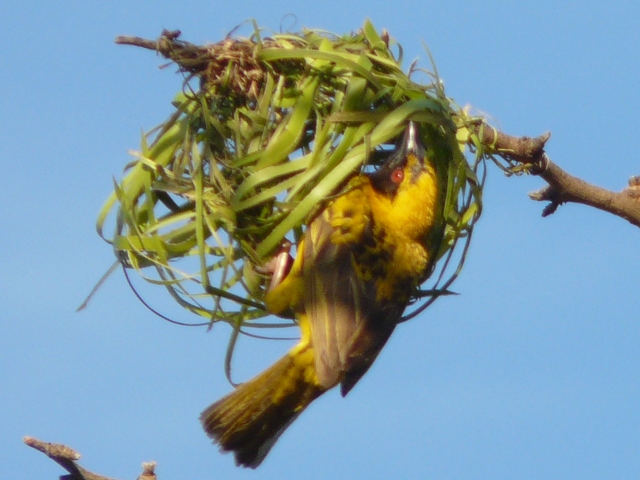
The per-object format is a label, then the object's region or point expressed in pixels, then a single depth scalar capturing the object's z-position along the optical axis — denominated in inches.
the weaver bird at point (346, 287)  214.1
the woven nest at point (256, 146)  201.8
